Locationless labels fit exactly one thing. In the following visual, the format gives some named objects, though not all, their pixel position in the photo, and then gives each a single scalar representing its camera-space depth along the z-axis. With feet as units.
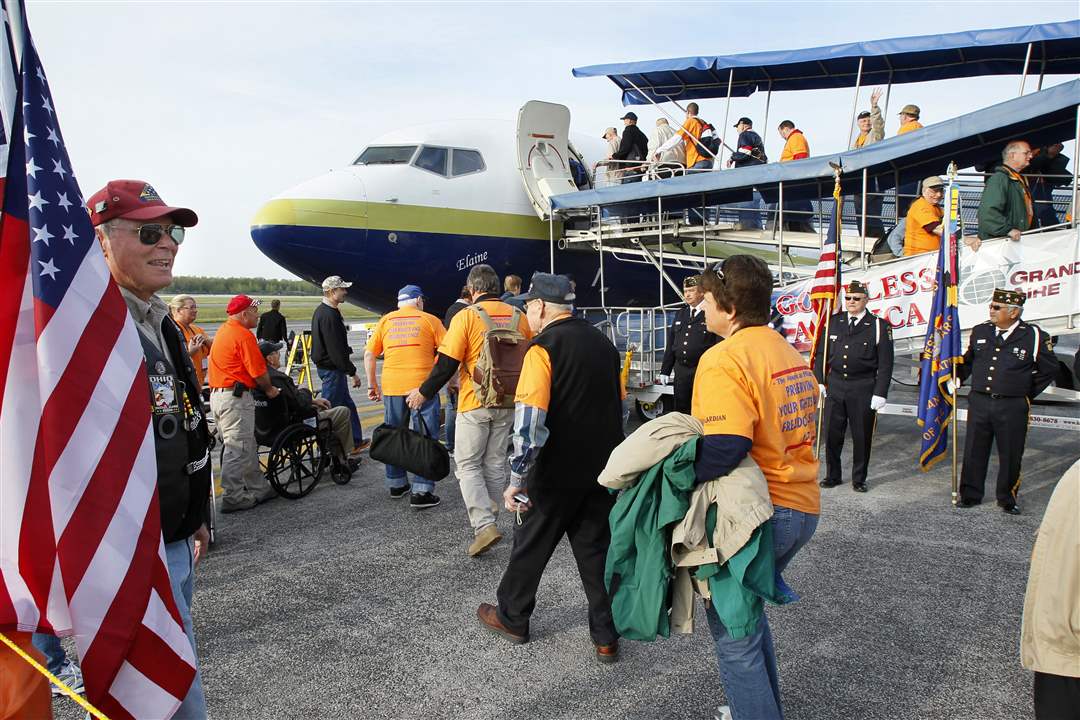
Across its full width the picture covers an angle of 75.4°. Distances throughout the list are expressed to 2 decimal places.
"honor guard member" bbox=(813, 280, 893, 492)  21.27
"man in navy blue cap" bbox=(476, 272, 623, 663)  11.34
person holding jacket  7.95
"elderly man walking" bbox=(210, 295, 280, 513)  18.63
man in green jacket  22.30
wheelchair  20.17
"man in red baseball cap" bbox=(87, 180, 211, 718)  7.14
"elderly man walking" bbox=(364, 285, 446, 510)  19.89
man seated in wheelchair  20.57
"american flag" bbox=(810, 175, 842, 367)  23.36
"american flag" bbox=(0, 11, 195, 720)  5.44
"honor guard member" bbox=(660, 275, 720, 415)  24.88
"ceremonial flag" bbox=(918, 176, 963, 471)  21.03
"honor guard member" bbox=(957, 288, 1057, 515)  18.60
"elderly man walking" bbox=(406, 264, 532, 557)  16.26
